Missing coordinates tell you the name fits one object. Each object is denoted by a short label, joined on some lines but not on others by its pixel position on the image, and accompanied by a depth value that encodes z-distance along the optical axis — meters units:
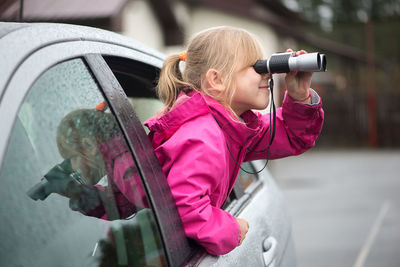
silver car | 2.42
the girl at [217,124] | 2.76
